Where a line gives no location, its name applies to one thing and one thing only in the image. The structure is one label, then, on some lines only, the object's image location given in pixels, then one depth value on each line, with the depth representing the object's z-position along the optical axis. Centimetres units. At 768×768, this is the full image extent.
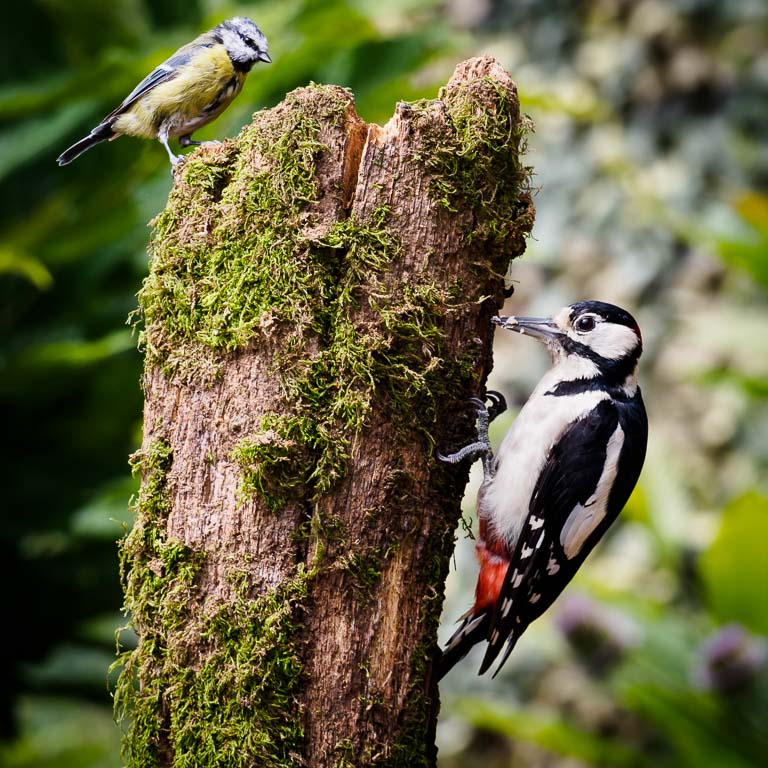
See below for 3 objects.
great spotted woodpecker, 524
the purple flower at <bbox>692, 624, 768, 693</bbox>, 883
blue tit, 432
